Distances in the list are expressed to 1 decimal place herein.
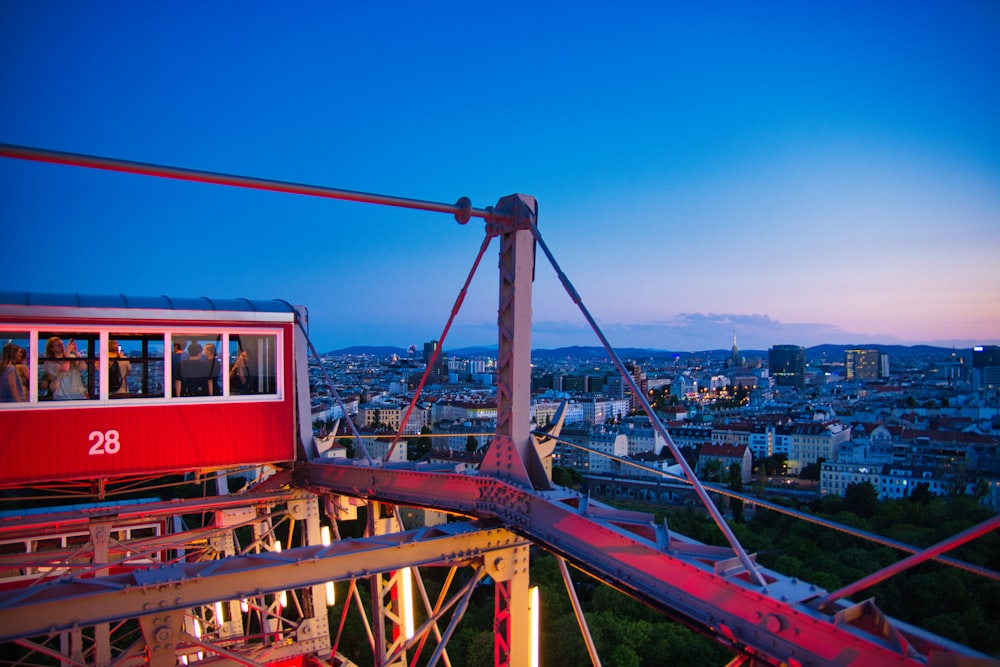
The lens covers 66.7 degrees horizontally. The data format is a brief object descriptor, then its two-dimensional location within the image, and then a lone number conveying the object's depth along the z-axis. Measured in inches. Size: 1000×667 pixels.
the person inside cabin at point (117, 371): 302.7
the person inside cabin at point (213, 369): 322.0
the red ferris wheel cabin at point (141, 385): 289.1
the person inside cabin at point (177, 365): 314.5
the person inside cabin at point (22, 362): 288.4
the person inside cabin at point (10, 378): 287.6
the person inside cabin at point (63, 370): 292.2
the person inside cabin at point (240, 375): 328.9
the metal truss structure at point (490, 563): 152.4
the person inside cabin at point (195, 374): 318.3
